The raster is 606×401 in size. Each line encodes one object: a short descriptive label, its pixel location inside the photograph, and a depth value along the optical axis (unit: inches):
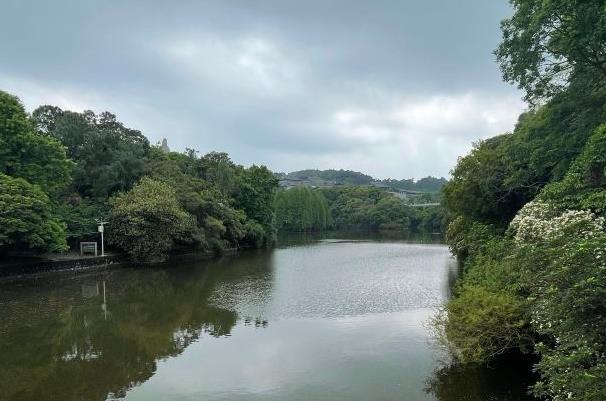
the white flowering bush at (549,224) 363.6
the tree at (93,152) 1453.0
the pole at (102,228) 1295.5
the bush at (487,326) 407.8
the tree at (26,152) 1097.4
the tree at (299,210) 3511.3
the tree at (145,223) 1344.7
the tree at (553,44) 584.4
